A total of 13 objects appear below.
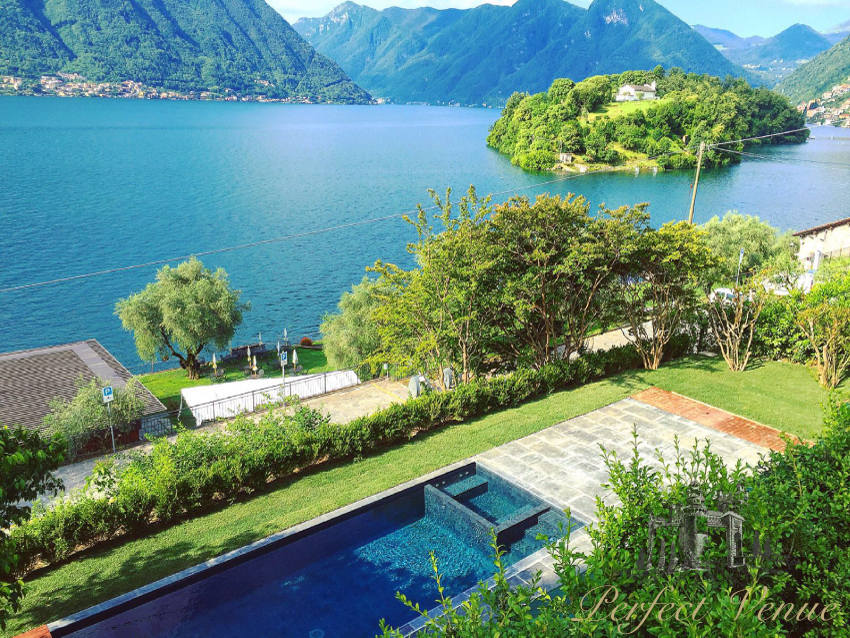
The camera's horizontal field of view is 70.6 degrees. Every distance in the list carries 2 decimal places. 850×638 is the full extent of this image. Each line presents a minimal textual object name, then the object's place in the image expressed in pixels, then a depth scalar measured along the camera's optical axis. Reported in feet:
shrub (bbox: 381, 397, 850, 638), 13.66
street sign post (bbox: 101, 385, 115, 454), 51.65
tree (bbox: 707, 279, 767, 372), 57.67
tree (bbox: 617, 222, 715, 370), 53.01
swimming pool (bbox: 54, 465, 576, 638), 27.96
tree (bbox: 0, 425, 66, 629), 18.54
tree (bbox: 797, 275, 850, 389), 51.21
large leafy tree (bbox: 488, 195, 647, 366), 50.29
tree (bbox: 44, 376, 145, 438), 54.29
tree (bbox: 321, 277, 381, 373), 84.99
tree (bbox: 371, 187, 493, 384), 49.29
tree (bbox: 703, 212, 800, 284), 98.73
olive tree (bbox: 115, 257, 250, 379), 85.71
